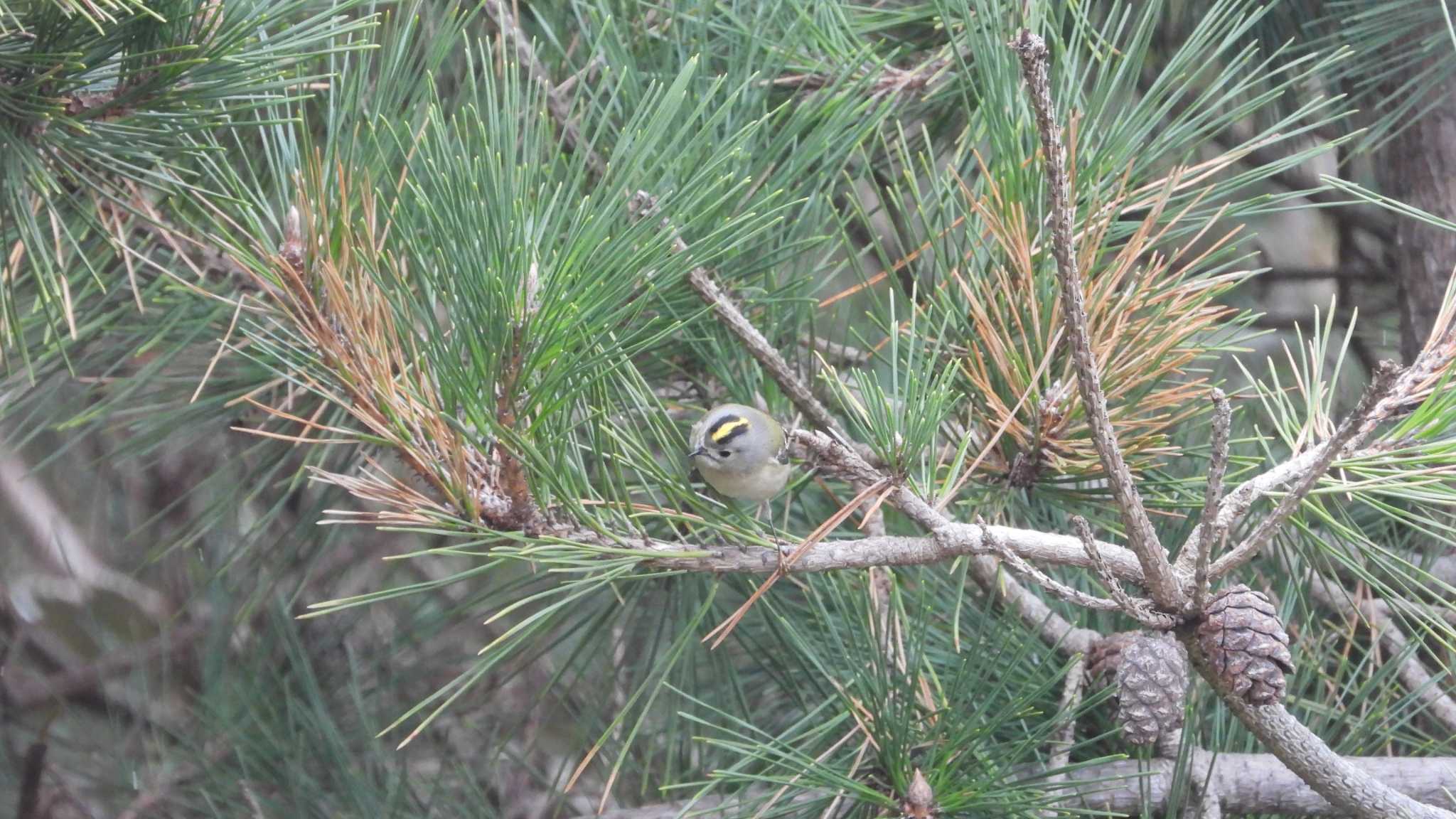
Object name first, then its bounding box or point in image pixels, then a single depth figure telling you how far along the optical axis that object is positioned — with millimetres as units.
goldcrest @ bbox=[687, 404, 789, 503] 6091
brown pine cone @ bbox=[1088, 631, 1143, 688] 6090
